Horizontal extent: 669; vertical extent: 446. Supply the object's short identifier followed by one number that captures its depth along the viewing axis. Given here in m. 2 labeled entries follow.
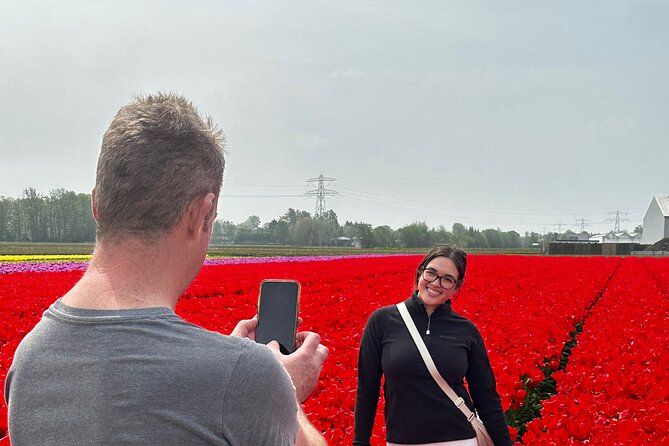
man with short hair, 1.12
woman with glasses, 3.27
